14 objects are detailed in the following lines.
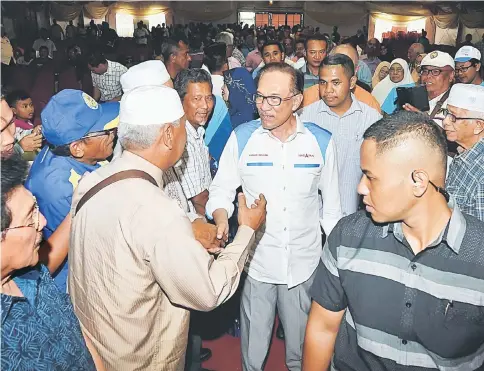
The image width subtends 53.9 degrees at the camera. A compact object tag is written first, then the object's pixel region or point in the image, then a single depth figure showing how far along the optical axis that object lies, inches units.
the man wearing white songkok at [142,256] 61.1
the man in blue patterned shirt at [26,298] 48.5
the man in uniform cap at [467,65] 169.5
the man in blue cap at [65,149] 81.0
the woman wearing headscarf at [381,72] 250.7
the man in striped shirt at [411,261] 55.2
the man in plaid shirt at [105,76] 222.5
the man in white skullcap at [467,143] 89.0
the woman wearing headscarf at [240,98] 164.2
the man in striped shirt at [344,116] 125.6
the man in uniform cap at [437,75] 151.7
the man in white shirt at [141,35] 614.9
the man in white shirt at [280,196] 94.8
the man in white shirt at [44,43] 490.6
